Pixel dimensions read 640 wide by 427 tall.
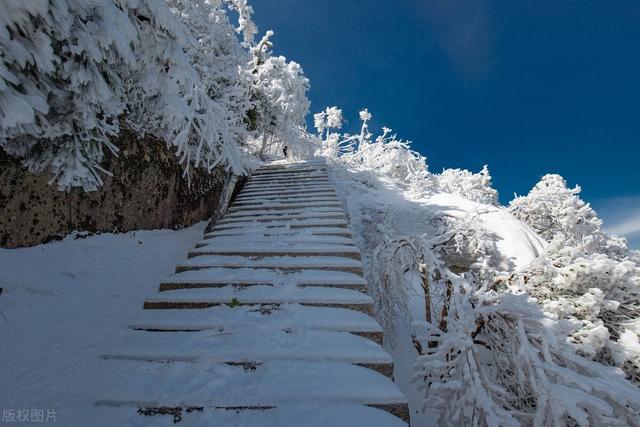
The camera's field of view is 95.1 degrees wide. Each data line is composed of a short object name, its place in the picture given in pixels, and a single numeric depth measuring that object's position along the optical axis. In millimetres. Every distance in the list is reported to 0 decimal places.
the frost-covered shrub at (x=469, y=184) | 13910
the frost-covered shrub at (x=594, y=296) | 2758
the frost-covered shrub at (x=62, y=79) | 2053
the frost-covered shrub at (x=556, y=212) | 11766
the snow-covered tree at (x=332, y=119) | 21938
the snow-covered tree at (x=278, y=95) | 8750
